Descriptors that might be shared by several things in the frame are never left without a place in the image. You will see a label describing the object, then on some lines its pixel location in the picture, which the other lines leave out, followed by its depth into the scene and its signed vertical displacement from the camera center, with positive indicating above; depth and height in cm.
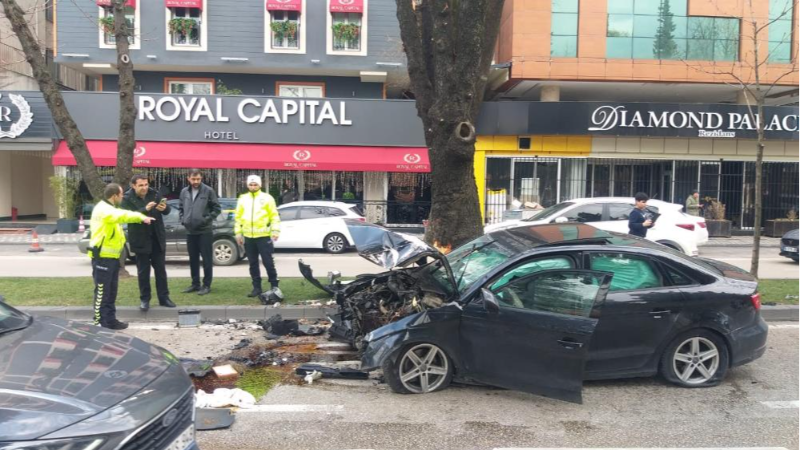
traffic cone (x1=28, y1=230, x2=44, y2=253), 1624 -158
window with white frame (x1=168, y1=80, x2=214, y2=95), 2366 +417
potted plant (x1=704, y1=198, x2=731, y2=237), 2083 -68
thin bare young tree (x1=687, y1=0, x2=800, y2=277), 2073 +515
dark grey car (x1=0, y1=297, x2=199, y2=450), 233 -91
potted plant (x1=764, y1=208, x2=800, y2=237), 2102 -85
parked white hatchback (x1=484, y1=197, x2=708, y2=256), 1246 -43
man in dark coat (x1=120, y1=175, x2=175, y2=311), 784 -64
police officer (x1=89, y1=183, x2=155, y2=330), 684 -74
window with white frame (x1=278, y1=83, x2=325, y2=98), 2375 +417
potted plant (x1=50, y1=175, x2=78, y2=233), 2036 -36
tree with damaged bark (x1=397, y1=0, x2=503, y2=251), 771 +149
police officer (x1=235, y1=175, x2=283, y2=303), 859 -51
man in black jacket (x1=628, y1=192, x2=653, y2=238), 938 -30
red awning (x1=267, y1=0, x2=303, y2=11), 2186 +700
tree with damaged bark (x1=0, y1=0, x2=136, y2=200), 967 +139
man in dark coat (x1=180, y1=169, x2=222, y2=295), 881 -43
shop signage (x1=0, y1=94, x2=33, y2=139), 2033 +242
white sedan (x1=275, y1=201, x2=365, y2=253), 1582 -91
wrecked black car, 459 -102
